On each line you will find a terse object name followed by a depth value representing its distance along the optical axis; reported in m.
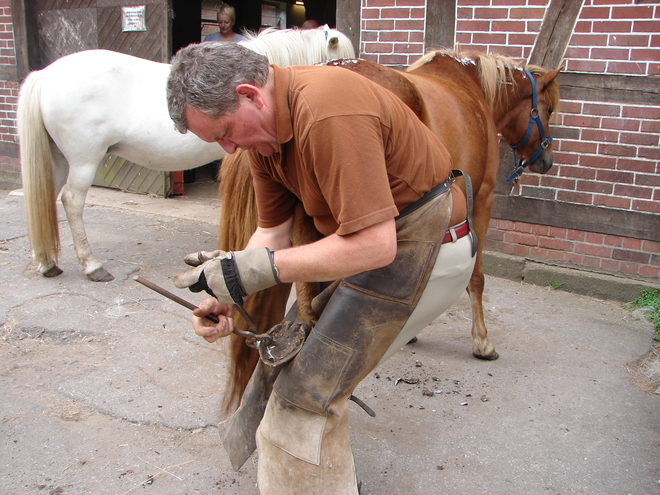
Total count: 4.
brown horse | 2.29
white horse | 3.97
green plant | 3.82
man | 1.40
